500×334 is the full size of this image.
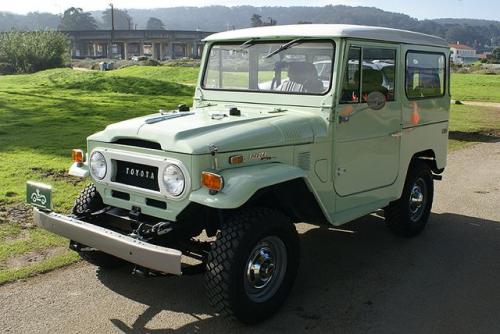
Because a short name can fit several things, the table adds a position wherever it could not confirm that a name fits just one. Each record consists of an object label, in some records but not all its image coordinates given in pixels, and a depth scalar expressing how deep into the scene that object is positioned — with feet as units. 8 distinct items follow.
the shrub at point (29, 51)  129.39
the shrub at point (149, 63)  170.75
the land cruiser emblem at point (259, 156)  13.73
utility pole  349.31
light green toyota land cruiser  12.75
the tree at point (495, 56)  243.60
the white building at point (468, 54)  346.58
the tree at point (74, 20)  538.47
